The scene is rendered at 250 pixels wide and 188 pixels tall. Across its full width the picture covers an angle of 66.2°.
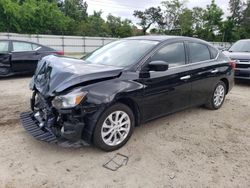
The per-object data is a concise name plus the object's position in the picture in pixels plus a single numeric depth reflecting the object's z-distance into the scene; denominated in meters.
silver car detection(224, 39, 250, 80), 6.11
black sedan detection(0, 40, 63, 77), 5.88
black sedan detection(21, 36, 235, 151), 2.40
